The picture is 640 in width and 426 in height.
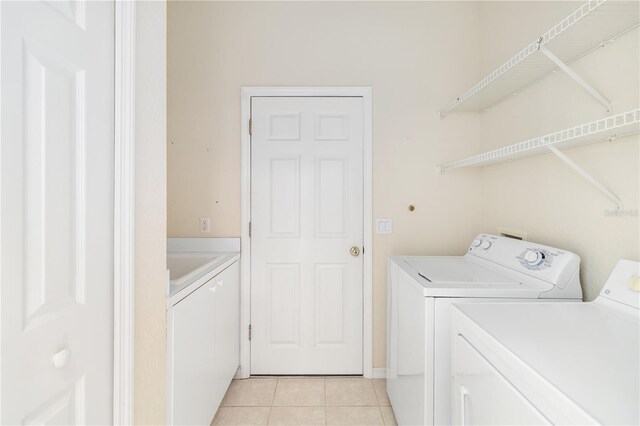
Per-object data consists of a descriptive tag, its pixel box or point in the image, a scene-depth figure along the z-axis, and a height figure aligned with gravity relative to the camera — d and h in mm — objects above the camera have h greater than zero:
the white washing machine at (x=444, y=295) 1194 -345
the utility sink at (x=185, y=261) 1921 -339
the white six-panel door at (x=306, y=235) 2152 -173
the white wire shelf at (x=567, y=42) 974 +690
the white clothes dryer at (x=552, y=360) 570 -349
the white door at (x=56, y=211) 644 -2
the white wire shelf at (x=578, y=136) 838 +278
